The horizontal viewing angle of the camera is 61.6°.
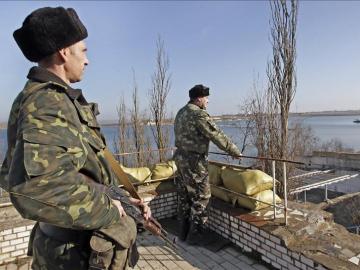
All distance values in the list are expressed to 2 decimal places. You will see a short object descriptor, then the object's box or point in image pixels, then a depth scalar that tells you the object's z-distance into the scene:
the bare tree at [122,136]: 13.01
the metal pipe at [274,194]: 3.40
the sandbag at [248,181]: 3.83
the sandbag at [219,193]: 4.28
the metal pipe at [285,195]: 3.24
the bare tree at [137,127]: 12.52
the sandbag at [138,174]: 4.97
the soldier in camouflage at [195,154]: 3.68
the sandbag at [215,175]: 4.44
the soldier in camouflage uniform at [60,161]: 1.00
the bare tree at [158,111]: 9.48
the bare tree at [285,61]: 6.68
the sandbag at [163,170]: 5.16
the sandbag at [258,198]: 3.85
